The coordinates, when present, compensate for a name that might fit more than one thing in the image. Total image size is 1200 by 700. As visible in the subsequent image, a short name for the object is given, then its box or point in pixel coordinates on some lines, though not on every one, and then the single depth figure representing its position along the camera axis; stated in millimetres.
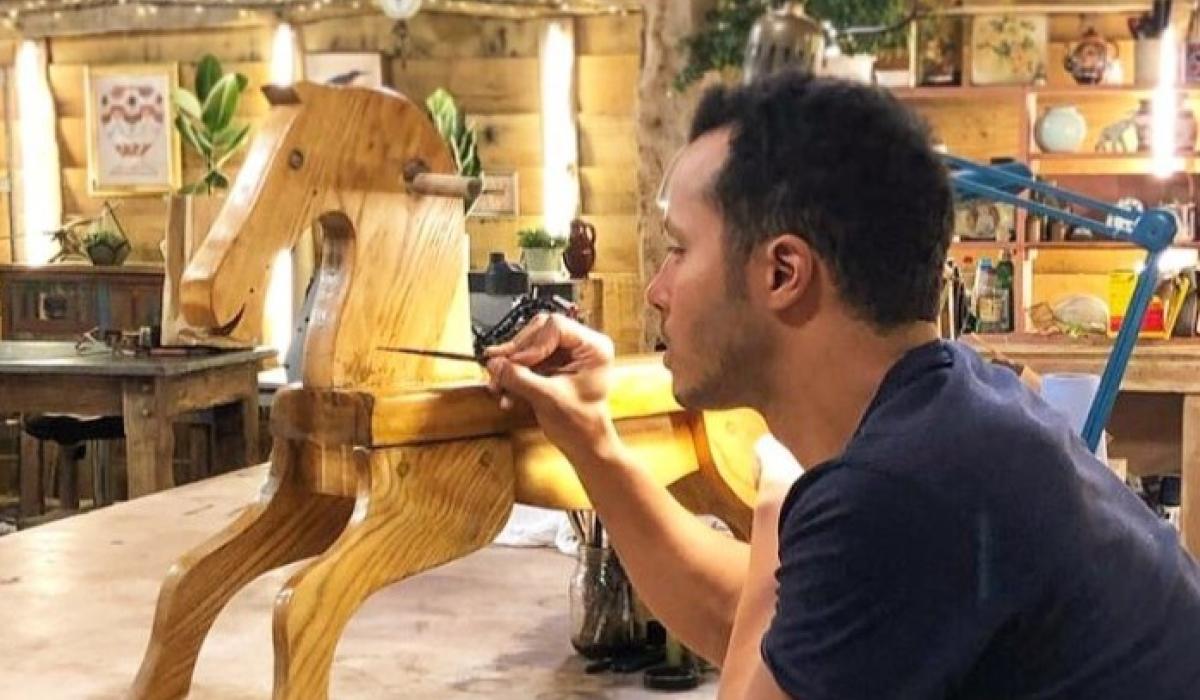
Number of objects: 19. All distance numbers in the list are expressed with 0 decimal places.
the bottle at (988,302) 4238
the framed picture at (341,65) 6480
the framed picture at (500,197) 6449
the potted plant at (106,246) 6617
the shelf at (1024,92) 5820
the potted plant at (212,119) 6457
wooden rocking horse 1268
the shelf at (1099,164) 5875
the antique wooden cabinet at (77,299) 6504
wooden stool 5332
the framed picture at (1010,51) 5961
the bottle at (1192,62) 5691
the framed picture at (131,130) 6730
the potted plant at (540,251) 6051
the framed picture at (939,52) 6020
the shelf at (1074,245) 5895
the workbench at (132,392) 4594
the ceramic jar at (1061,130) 5848
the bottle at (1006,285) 5203
